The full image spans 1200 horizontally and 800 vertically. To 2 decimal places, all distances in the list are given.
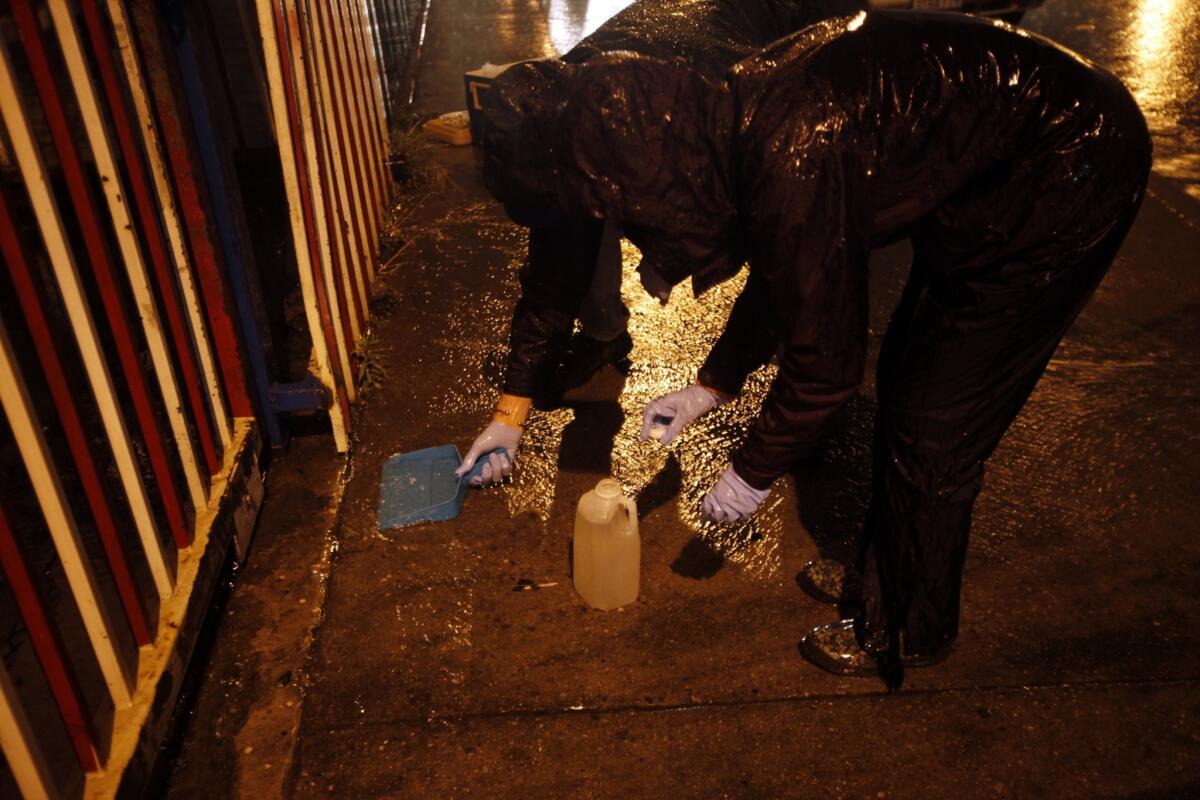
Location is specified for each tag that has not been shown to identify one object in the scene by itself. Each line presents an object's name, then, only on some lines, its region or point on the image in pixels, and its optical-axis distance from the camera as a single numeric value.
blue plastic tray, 3.18
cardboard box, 6.16
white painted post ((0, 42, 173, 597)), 1.92
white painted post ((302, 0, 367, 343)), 3.50
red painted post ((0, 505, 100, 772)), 1.84
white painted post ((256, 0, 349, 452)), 2.84
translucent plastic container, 2.63
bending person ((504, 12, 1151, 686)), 2.02
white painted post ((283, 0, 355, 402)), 3.11
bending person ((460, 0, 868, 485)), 2.18
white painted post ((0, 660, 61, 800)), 1.82
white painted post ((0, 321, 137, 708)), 1.85
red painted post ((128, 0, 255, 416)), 2.55
